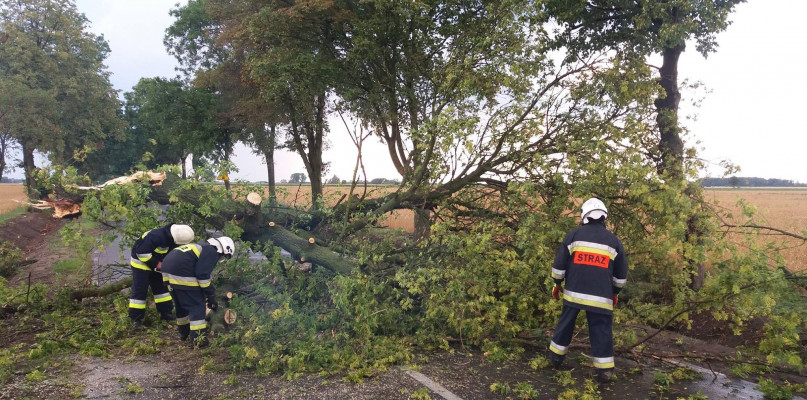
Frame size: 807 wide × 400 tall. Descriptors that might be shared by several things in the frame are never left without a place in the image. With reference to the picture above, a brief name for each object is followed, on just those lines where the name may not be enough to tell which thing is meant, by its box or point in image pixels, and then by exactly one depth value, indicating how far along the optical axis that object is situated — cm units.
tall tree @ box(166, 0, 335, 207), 1115
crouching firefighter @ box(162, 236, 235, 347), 525
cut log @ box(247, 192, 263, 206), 652
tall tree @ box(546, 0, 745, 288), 709
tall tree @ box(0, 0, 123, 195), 2323
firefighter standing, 440
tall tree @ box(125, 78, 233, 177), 1964
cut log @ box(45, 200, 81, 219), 680
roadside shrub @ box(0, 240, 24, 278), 787
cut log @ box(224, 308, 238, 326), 569
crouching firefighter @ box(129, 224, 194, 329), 580
